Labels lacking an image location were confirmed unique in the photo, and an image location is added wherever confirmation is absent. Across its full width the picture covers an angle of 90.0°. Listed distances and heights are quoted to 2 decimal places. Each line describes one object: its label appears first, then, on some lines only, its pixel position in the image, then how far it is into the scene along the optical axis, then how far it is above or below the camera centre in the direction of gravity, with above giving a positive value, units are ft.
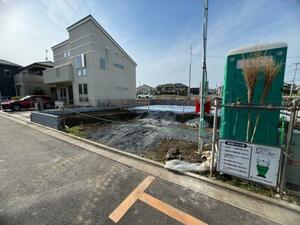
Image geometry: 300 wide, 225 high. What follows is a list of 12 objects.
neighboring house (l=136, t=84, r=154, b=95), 242.54 +11.77
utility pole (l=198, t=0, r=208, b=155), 13.35 +0.38
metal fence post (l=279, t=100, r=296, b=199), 7.51 -2.69
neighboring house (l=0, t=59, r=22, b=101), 78.33 +9.02
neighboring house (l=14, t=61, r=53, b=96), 74.18 +7.77
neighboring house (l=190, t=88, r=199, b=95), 176.52 +6.77
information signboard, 8.13 -3.72
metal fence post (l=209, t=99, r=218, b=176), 9.92 -3.24
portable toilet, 9.16 +0.02
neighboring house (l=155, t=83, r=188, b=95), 207.91 +12.76
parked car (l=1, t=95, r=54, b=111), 48.72 -2.51
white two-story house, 50.88 +10.67
